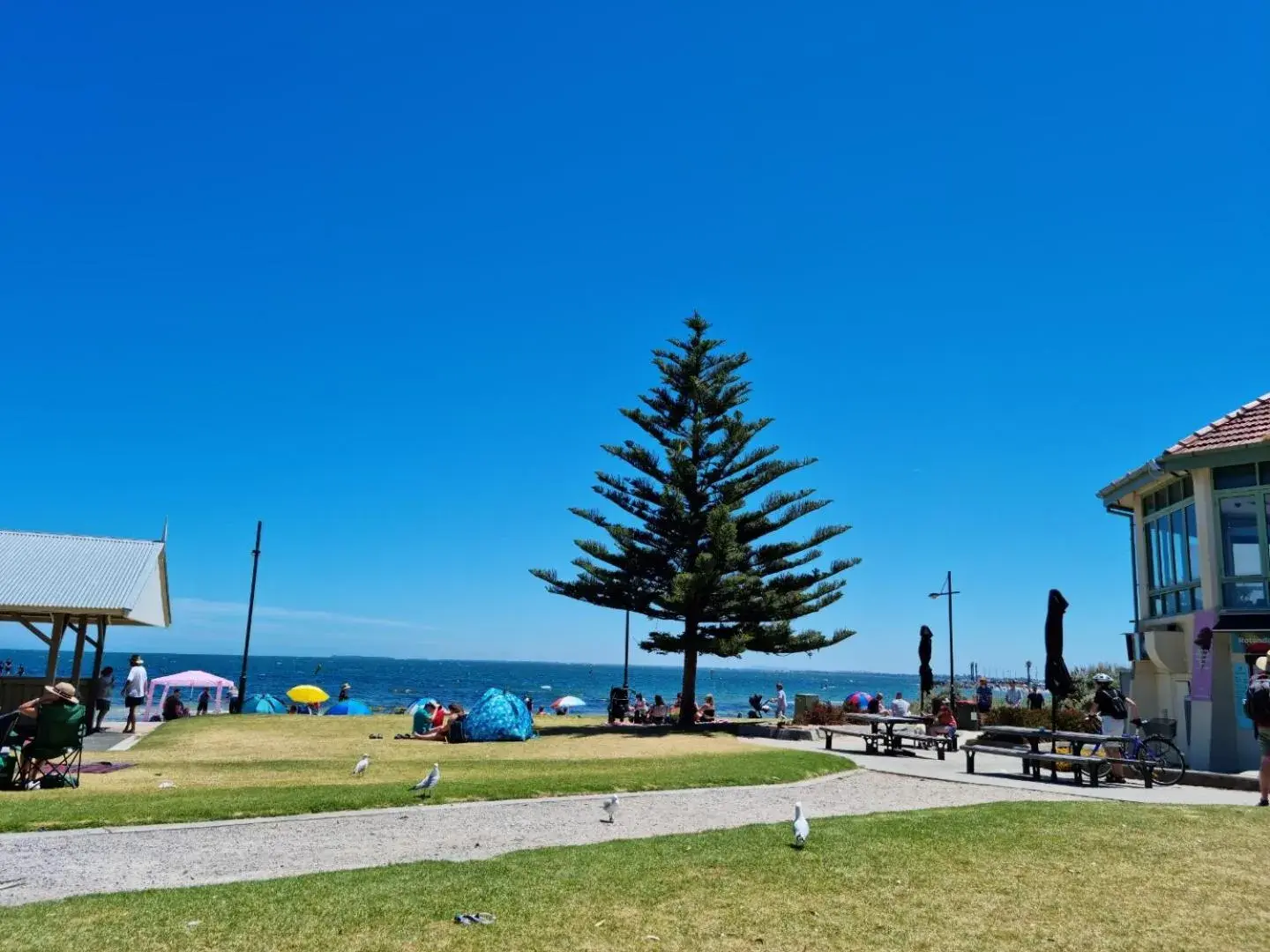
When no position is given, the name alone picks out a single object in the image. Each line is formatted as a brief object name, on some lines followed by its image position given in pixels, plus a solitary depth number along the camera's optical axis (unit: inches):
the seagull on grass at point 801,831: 242.2
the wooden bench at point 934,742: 554.9
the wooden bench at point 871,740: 604.7
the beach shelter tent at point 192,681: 1079.6
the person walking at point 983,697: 1023.4
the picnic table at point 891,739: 562.3
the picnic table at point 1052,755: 426.6
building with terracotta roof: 483.8
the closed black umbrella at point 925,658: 894.4
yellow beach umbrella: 1111.6
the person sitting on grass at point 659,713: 904.3
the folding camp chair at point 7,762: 370.0
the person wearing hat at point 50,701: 370.9
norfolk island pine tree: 846.5
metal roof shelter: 623.5
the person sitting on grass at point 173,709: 812.6
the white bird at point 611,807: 301.9
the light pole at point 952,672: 982.1
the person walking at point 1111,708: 481.4
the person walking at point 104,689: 642.8
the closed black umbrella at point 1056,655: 550.9
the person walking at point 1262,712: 332.2
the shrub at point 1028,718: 693.9
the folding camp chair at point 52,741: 370.0
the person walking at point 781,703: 1012.5
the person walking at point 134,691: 662.5
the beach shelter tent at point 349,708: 1048.2
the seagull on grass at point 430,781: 346.3
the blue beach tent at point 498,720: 637.3
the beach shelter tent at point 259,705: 1027.3
